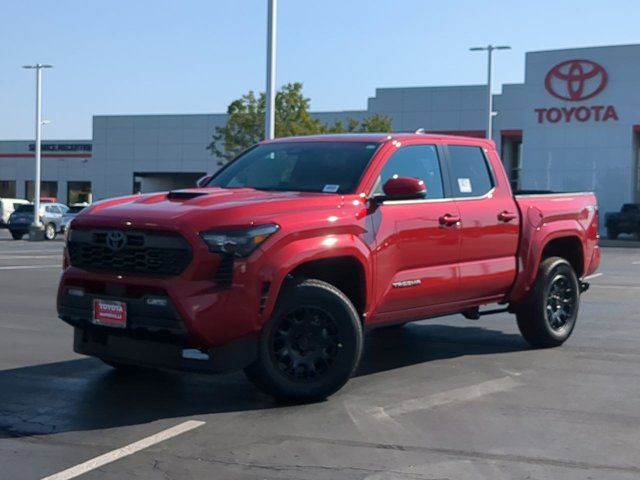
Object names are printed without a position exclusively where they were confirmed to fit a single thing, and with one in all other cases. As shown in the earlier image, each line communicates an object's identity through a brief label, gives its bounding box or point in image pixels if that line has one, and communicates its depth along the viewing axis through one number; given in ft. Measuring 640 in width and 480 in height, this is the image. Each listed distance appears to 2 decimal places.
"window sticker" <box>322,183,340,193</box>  24.41
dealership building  156.76
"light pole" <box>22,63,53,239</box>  142.61
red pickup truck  20.95
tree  159.02
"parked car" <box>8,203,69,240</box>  132.57
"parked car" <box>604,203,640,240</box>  142.59
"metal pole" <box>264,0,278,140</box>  70.90
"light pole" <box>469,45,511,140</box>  137.39
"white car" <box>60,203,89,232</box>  123.01
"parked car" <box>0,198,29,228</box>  164.88
